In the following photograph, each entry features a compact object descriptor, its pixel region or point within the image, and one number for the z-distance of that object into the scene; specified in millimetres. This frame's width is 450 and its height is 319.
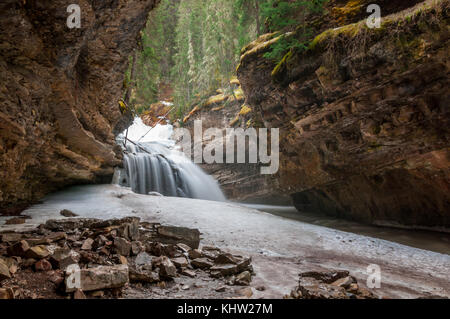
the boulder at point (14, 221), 5074
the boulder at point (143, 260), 3375
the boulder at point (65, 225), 4577
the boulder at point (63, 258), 2725
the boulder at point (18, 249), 2830
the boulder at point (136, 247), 3627
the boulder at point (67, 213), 6384
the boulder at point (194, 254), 3705
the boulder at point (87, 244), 3426
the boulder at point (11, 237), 3426
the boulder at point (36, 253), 2799
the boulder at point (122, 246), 3503
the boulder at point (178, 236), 4484
